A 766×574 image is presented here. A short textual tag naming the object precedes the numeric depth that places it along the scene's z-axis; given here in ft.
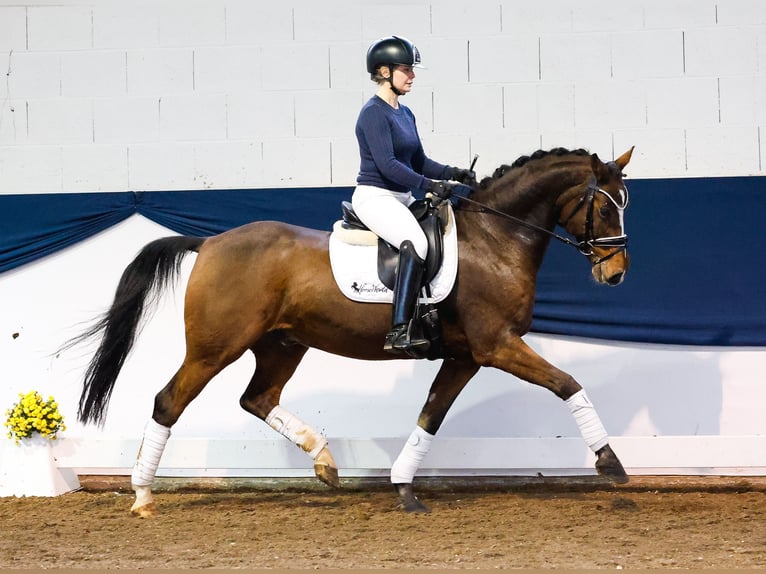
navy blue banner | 38.22
